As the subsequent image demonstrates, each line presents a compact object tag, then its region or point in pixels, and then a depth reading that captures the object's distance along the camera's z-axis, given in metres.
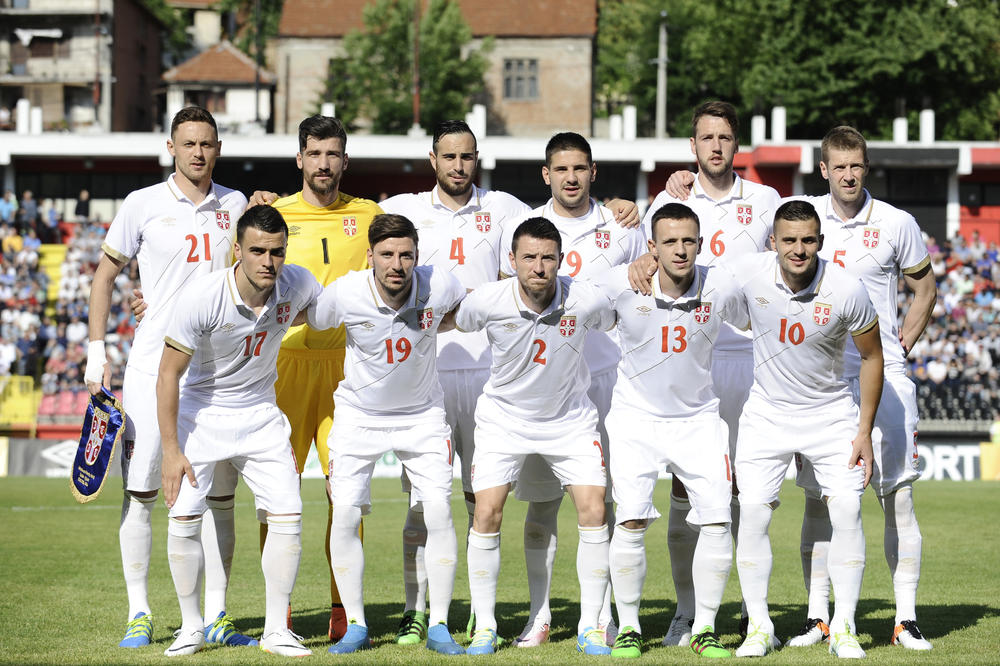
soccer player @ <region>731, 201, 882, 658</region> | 13.57
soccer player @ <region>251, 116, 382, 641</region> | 15.06
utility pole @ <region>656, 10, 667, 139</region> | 86.94
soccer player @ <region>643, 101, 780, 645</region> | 15.12
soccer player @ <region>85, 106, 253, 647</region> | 14.42
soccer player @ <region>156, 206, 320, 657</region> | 13.42
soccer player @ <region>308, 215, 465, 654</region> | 13.91
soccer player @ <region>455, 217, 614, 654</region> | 13.87
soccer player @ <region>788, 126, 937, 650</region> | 14.55
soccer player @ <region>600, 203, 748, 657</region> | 13.70
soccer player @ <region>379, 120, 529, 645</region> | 15.33
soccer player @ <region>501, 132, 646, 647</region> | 14.73
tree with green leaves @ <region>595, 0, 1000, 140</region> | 85.87
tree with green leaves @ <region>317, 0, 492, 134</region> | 98.50
